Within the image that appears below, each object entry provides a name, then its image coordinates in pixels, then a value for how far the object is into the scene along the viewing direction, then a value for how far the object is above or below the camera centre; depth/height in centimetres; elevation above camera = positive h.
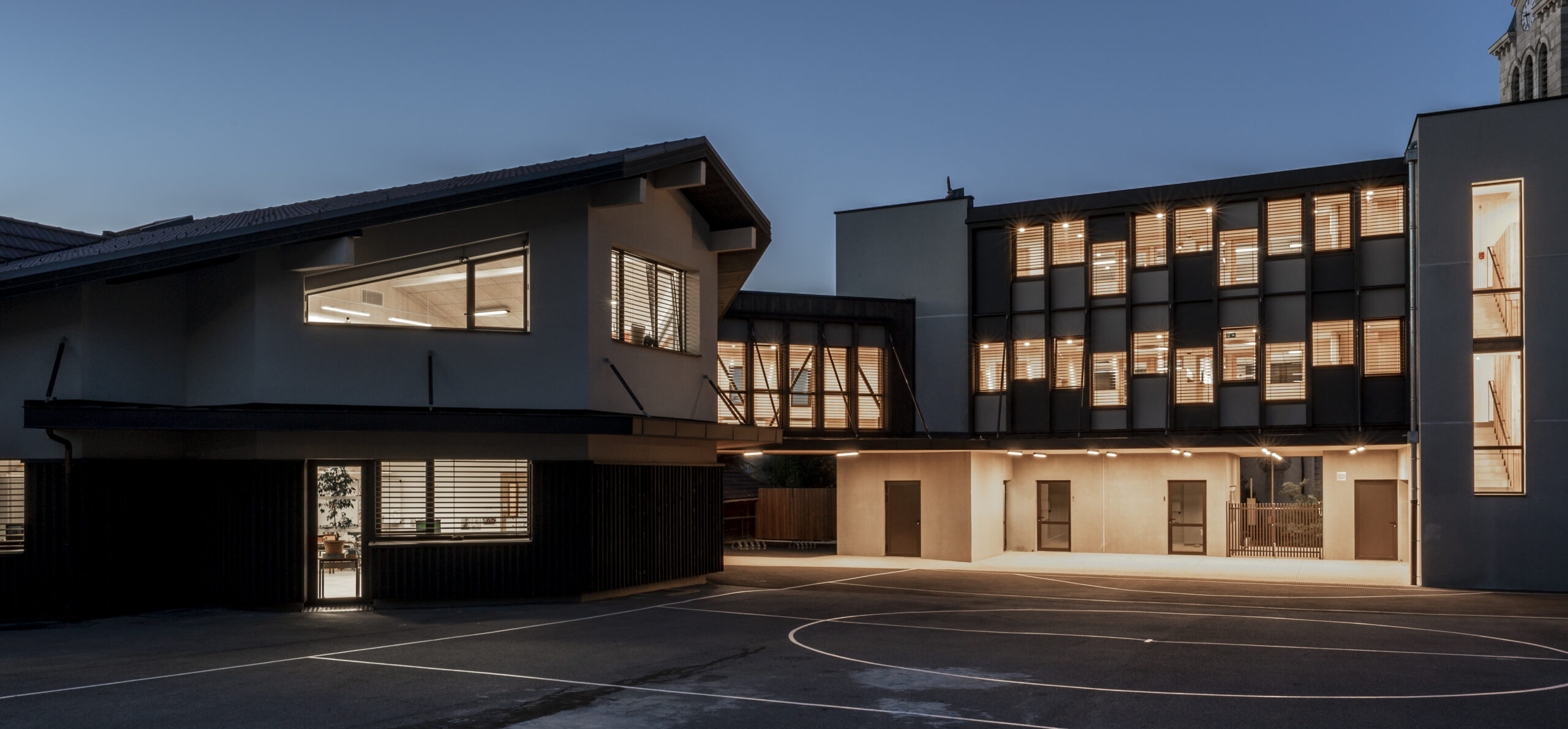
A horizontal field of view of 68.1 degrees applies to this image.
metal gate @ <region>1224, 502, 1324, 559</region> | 3177 -413
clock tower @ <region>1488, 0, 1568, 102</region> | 8288 +2489
